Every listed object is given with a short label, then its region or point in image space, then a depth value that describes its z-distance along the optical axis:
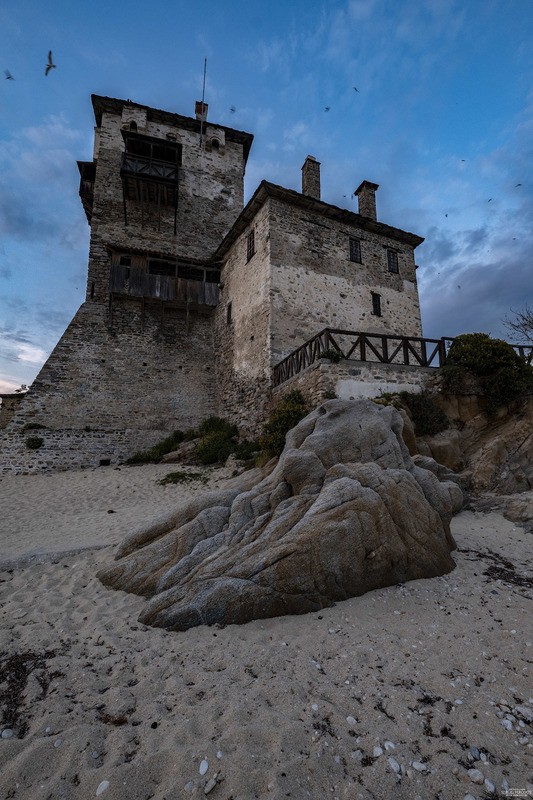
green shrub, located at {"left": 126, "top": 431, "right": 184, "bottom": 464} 17.62
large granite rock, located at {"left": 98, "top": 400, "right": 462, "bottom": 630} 4.98
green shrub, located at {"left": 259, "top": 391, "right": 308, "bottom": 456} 11.70
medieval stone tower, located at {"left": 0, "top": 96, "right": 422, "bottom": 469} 16.70
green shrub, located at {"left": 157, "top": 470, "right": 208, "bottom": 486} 14.10
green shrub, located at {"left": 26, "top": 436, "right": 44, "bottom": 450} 16.72
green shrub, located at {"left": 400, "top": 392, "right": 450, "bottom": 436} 11.90
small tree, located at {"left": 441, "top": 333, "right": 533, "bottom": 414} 11.82
